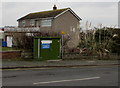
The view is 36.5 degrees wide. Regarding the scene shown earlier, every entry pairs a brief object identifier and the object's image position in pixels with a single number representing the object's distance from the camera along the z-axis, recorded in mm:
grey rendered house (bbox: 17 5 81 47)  31893
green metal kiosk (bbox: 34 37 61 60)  14575
